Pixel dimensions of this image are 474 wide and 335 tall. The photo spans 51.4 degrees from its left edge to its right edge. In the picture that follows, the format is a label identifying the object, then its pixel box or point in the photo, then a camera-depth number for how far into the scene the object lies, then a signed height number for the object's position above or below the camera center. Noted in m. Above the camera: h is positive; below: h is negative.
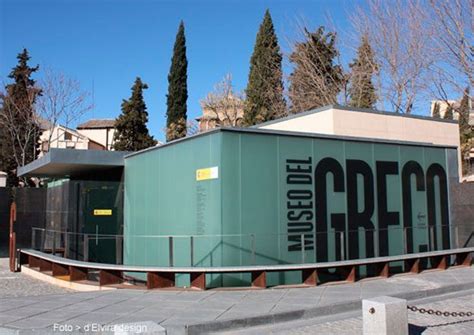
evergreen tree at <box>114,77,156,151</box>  38.34 +6.20
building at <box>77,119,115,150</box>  68.00 +10.93
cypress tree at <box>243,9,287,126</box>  36.75 +9.71
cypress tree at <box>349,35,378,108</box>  31.05 +8.46
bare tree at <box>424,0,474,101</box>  21.86 +6.72
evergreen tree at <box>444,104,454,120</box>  50.28 +9.39
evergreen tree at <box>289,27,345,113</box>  35.88 +9.73
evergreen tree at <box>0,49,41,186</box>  37.06 +6.73
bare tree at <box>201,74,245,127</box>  39.16 +8.07
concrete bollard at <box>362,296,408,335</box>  6.51 -1.50
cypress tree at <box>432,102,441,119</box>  49.38 +9.48
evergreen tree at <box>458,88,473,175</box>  30.27 +5.65
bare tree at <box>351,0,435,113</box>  28.00 +8.09
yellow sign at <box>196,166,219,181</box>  11.30 +0.79
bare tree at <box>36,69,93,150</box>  36.09 +6.69
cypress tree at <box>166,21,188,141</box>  39.75 +9.78
